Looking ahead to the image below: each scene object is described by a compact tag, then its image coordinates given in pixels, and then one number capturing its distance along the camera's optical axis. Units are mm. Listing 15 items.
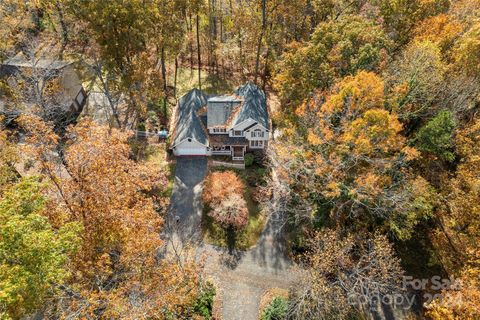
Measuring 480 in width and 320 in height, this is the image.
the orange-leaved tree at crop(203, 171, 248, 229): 32750
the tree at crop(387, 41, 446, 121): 29734
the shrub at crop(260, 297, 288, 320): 27156
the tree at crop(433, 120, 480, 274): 25516
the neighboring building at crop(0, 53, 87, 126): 32738
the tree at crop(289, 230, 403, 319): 24734
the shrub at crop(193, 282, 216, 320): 26719
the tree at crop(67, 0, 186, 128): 31297
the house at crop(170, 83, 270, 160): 39406
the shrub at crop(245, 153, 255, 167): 39616
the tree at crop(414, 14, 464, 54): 33094
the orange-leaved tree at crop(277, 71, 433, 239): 26922
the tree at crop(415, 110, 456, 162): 27031
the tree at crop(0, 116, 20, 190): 23906
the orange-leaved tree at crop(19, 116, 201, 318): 19000
